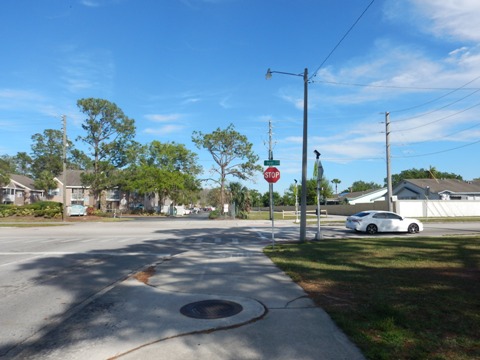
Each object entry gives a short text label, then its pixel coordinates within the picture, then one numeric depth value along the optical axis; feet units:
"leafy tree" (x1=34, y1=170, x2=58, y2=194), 234.58
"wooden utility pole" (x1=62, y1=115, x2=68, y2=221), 129.70
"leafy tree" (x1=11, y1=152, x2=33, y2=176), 290.56
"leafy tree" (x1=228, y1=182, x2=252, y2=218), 160.45
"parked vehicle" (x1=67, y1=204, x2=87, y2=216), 154.95
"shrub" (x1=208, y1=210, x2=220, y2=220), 157.58
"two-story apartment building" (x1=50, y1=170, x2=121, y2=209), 255.17
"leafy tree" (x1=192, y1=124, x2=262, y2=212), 169.17
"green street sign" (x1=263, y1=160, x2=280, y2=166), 51.67
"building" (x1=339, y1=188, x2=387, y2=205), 247.29
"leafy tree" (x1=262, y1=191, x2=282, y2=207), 378.94
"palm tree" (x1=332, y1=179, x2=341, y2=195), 424.87
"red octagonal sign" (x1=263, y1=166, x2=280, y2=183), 49.70
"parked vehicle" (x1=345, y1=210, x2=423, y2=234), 74.28
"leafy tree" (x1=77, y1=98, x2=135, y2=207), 191.62
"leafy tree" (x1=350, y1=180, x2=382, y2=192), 434.71
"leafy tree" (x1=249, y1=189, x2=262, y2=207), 399.93
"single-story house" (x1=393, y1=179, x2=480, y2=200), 187.42
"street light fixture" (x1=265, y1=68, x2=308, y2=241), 57.80
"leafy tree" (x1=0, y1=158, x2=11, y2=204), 194.43
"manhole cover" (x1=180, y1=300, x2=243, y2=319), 19.34
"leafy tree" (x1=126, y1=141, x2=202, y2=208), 204.85
